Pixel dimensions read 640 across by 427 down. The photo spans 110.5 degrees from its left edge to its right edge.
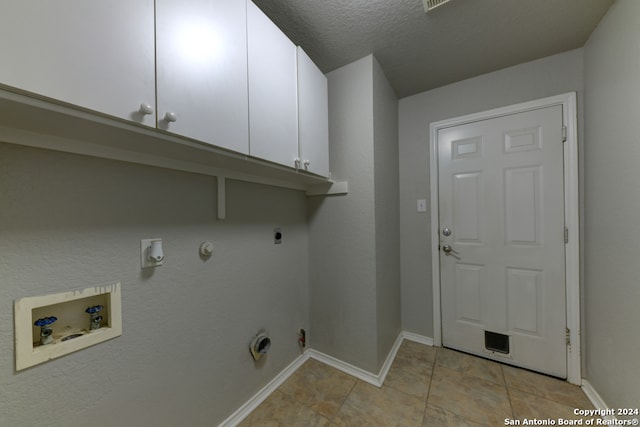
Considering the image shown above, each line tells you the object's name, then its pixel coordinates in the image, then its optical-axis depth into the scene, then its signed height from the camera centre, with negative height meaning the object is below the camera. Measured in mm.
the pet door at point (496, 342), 1729 -1044
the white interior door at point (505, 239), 1585 -225
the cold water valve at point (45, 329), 695 -356
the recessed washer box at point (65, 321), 663 -353
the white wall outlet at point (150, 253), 913 -153
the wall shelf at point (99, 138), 534 +256
